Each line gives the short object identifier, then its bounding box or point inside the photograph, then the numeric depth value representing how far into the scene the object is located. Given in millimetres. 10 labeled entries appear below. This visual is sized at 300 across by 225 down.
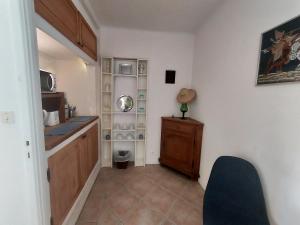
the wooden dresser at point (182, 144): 2434
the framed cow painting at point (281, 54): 991
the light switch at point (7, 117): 943
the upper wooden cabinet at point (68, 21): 1107
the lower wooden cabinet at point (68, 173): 1203
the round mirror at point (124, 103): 2881
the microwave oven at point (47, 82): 1954
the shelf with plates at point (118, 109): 2748
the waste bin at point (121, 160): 2781
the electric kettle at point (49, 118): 1751
